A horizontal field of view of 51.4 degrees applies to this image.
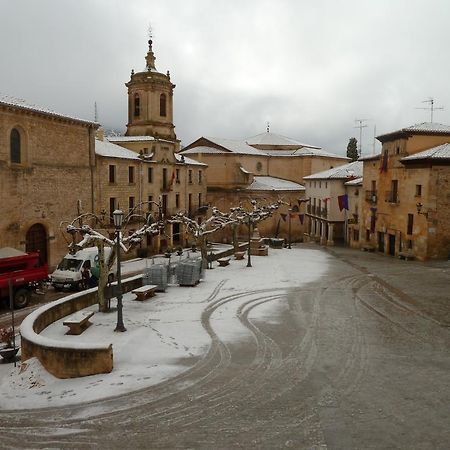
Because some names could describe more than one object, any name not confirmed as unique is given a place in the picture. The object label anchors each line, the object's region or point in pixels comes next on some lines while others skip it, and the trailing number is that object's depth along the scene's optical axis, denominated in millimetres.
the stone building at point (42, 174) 24484
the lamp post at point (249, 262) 26094
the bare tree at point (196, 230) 24989
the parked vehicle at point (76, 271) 21859
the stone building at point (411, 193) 29484
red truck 18842
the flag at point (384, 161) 35481
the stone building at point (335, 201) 43938
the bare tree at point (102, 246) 15711
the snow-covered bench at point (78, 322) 13219
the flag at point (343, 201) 42812
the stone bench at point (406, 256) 31211
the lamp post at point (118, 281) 13383
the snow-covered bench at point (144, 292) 17484
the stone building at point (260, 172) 51781
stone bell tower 42281
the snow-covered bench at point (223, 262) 26312
